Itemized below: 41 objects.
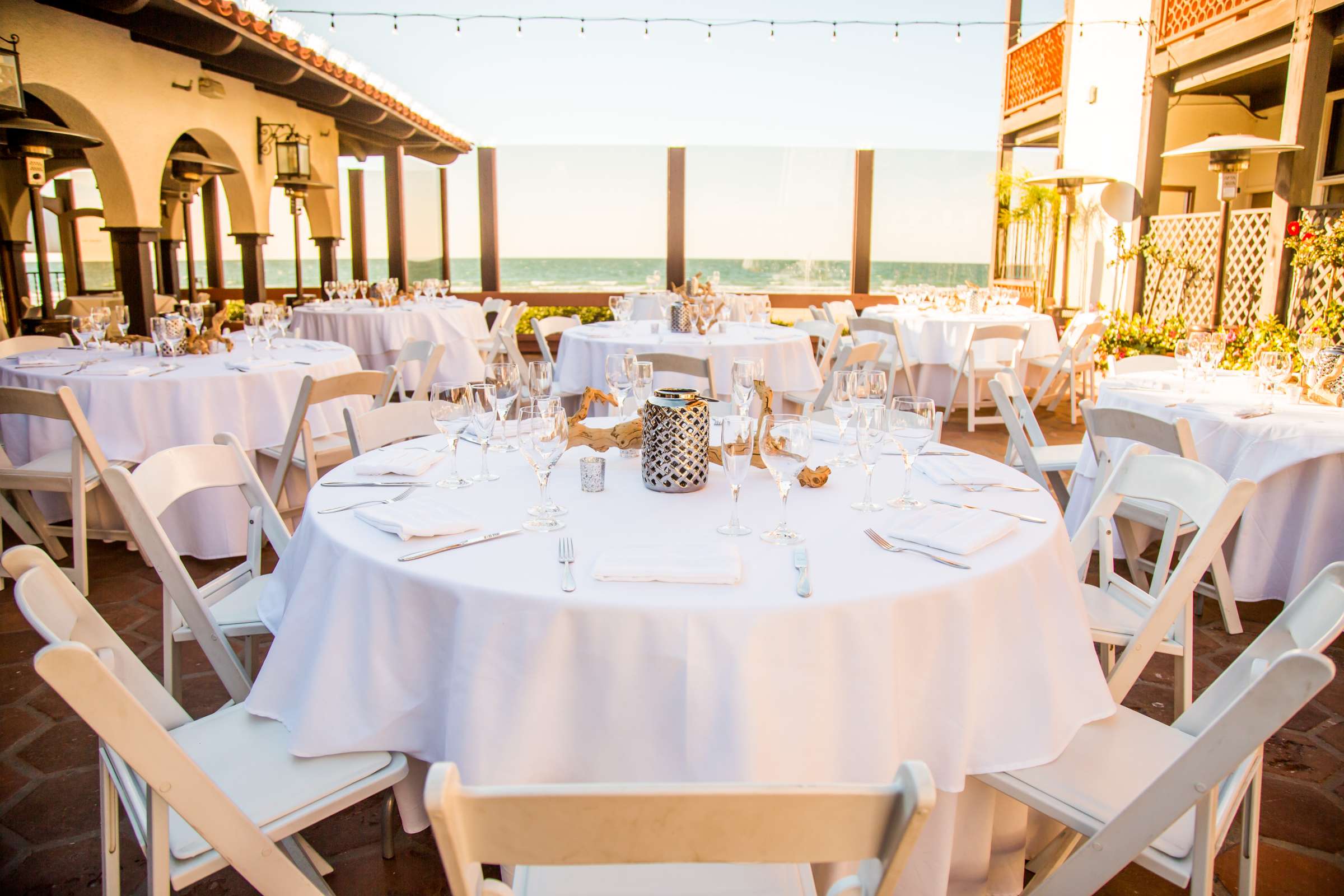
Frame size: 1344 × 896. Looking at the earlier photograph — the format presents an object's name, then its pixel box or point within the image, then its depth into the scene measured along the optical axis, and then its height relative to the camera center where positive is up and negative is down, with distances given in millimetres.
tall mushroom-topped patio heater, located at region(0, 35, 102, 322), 5297 +1024
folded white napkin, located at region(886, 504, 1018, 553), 1594 -445
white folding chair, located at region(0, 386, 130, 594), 3107 -748
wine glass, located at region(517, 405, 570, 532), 1723 -296
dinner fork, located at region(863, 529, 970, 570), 1604 -465
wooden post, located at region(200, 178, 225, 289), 16234 +1182
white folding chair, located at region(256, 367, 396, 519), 3377 -654
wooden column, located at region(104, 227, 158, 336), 7625 +199
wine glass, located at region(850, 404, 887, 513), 1818 -285
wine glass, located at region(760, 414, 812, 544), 1635 -295
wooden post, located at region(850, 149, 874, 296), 11594 +1042
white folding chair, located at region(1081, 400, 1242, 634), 2770 -604
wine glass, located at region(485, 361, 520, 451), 2115 -219
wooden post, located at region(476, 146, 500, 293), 11836 +1099
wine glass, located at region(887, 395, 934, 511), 1896 -292
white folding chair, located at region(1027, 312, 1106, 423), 6773 -458
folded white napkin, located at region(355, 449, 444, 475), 2115 -424
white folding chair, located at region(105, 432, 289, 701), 1807 -610
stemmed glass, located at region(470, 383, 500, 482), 2039 -293
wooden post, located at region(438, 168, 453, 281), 13266 +1080
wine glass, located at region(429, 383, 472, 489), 2076 -285
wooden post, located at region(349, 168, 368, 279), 14047 +1394
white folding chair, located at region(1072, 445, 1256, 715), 1779 -610
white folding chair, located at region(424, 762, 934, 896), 757 -477
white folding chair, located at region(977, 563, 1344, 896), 1078 -804
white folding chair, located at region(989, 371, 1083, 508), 3471 -640
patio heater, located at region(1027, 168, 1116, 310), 10312 +1516
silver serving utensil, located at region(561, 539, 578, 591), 1414 -464
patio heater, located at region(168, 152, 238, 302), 8234 +1297
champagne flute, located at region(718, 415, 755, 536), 1575 -275
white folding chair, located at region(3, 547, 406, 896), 1104 -819
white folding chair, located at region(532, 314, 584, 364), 6918 -225
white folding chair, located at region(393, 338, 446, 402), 4137 -334
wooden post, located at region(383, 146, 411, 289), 12258 +1205
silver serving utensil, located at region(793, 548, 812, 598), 1396 -470
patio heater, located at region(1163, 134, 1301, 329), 7973 +1412
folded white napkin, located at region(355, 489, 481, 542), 1645 -445
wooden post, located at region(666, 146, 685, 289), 11555 +1152
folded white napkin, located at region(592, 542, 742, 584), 1426 -457
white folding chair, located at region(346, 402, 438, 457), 2594 -407
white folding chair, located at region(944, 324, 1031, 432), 6527 -505
